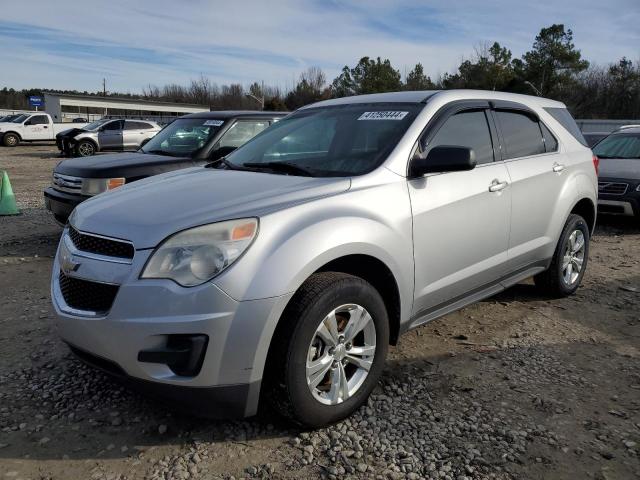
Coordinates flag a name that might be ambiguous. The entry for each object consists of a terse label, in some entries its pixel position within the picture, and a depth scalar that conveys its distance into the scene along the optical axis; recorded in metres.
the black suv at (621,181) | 8.15
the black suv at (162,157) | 5.99
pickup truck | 26.83
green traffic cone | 8.70
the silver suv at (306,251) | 2.36
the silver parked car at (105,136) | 21.20
